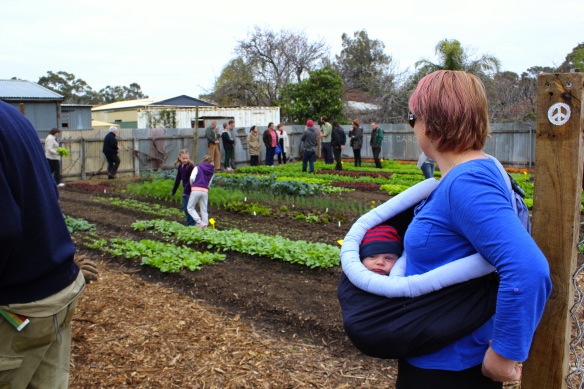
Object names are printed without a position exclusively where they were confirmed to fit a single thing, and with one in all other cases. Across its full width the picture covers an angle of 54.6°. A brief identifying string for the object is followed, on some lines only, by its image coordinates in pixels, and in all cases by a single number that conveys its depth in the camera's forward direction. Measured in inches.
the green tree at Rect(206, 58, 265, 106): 1800.0
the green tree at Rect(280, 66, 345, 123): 1310.3
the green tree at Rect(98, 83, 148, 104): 3513.8
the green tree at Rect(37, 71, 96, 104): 3021.2
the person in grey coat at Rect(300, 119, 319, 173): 830.5
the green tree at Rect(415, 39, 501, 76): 1005.8
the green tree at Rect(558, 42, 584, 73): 791.7
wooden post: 86.9
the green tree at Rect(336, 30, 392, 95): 2180.1
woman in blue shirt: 69.6
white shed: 1318.9
